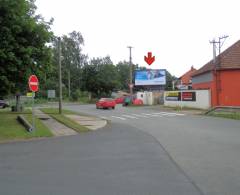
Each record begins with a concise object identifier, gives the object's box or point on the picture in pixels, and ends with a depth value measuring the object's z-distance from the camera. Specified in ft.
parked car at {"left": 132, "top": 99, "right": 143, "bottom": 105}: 202.94
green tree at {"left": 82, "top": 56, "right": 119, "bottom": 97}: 286.25
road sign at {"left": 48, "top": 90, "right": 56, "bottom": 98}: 168.73
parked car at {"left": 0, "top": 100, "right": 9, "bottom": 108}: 195.70
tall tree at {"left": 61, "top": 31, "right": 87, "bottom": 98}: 330.95
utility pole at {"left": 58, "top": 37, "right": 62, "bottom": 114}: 114.54
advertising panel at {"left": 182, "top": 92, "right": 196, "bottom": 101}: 148.46
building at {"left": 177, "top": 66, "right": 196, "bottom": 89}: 367.45
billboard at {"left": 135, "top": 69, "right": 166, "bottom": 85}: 244.01
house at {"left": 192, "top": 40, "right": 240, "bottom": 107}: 138.72
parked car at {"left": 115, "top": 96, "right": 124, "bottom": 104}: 253.65
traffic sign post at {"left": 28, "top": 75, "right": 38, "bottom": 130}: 61.98
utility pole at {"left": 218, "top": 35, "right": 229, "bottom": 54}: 150.59
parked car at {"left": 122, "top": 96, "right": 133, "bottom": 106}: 199.26
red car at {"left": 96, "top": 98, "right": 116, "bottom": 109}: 166.91
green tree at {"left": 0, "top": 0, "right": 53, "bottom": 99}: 65.26
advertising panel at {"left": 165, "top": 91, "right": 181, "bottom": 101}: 161.79
